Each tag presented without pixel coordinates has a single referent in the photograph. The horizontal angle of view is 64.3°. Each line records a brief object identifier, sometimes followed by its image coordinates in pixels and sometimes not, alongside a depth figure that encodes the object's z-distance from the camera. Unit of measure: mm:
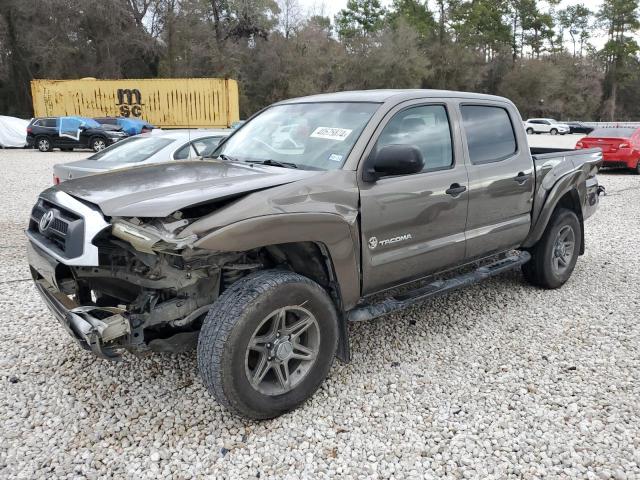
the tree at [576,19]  71562
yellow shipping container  24969
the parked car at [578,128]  46575
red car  14633
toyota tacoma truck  2664
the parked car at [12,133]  23219
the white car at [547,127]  44281
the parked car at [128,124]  21672
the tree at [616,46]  66812
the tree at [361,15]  62447
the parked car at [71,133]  20453
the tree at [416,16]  60828
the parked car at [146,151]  6980
